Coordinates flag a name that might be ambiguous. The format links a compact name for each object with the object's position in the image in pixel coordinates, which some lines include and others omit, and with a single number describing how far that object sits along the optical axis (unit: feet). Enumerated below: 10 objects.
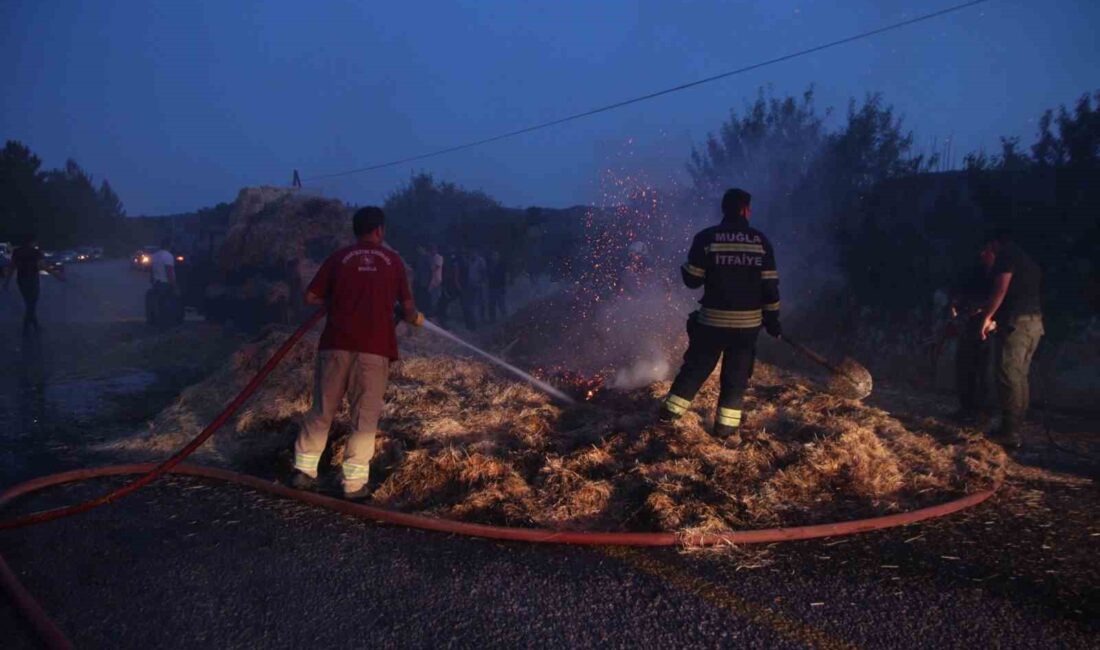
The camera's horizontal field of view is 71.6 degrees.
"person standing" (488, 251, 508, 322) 57.98
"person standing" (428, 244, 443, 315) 51.06
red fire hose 13.44
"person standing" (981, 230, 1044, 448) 21.20
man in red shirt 15.81
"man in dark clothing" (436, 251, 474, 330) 53.57
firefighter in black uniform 18.01
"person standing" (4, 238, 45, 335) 43.80
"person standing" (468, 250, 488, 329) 55.11
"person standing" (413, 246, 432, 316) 52.03
